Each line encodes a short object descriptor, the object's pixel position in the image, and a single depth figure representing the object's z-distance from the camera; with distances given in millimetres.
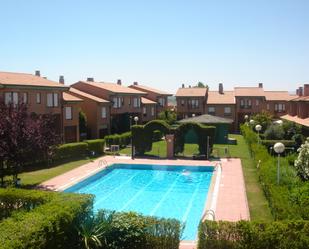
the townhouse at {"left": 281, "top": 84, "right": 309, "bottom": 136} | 38378
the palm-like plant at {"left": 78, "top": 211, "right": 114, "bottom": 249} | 12242
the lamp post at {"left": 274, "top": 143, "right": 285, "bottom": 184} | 18891
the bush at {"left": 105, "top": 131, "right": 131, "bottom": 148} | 40688
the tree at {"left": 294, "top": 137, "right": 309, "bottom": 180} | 20297
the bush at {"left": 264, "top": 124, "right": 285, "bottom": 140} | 42531
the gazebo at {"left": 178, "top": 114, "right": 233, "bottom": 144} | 46750
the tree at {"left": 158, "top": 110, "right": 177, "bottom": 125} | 60250
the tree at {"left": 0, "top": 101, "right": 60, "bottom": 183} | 21312
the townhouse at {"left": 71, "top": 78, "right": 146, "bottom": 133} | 49906
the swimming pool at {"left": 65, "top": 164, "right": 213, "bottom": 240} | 20766
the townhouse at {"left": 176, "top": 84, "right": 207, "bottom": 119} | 67312
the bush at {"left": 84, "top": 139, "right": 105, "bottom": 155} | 36128
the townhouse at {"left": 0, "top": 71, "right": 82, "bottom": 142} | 33594
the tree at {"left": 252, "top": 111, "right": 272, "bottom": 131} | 50938
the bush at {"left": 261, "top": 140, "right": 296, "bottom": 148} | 37038
